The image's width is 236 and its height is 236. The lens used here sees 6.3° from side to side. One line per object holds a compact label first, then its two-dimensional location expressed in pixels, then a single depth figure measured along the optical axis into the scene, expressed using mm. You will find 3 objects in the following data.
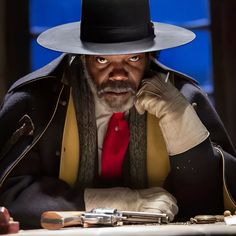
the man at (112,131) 5140
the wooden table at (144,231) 4730
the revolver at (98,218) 4854
